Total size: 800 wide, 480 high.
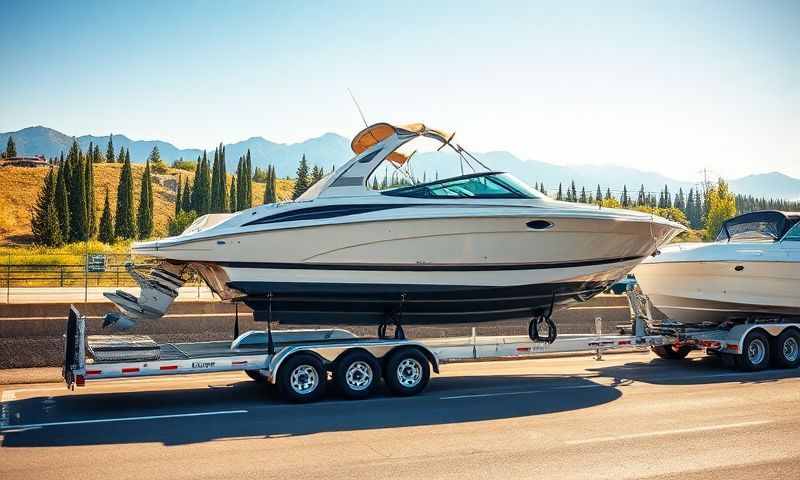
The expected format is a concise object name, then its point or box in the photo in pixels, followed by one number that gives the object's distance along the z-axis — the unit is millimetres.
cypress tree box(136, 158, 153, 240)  80875
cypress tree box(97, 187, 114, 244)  76062
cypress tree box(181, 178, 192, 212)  85500
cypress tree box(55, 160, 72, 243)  67250
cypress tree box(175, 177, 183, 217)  83950
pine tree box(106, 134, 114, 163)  124650
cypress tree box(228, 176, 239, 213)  87938
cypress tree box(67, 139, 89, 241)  68688
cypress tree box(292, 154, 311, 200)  75800
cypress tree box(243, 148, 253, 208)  87062
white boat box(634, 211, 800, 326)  15086
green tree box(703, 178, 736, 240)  69000
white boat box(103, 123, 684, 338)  12172
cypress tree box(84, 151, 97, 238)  71750
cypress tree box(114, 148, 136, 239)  79500
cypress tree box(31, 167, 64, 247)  65625
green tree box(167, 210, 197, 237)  60250
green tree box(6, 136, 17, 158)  110188
